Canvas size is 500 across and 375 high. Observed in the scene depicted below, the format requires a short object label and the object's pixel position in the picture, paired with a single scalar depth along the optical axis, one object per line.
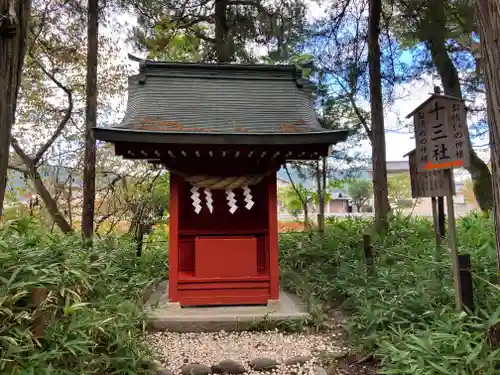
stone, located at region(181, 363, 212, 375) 3.15
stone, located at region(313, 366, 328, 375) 3.13
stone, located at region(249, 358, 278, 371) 3.24
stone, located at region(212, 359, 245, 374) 3.19
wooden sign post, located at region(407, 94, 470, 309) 3.07
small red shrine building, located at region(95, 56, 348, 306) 4.27
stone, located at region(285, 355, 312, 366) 3.31
